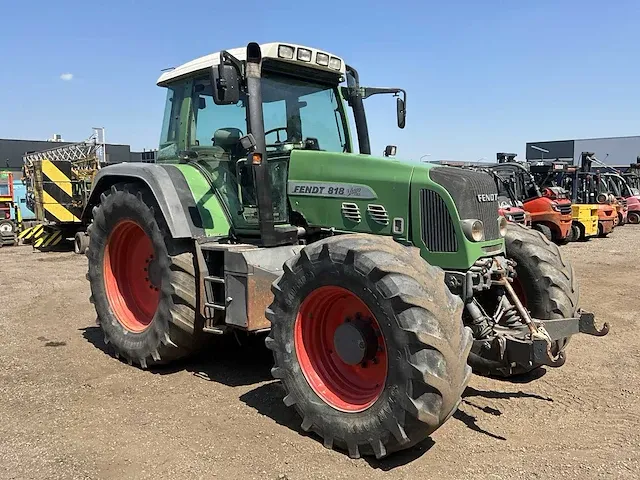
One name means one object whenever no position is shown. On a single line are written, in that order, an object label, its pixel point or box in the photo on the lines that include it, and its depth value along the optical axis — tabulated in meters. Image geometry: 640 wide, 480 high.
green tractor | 3.55
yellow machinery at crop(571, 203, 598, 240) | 17.61
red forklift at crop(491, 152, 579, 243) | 16.02
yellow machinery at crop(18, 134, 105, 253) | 15.09
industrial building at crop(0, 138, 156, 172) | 31.98
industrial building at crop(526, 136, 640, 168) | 48.25
